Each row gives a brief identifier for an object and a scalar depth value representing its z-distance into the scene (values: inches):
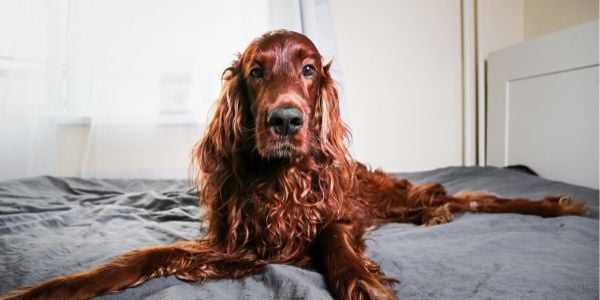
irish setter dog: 27.8
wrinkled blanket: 25.1
